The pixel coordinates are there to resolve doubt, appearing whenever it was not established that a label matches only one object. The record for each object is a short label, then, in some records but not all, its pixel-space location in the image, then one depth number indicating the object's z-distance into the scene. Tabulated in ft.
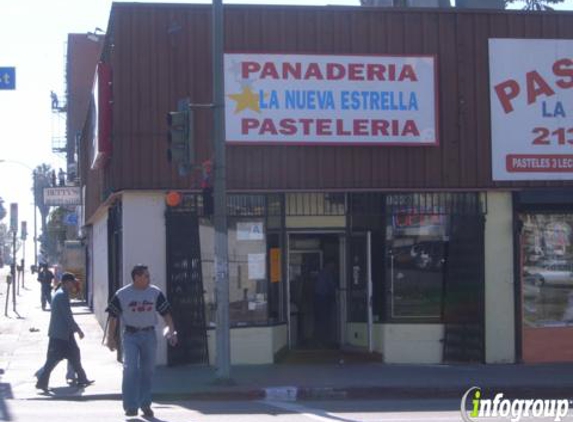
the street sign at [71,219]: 155.43
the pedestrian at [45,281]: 115.55
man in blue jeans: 43.80
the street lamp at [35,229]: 210.74
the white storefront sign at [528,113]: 64.03
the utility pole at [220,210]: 52.60
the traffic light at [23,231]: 172.76
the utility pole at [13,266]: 118.64
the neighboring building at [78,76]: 199.93
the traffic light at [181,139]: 52.08
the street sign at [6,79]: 61.82
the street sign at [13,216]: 158.51
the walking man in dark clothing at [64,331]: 54.24
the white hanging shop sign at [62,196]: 129.49
